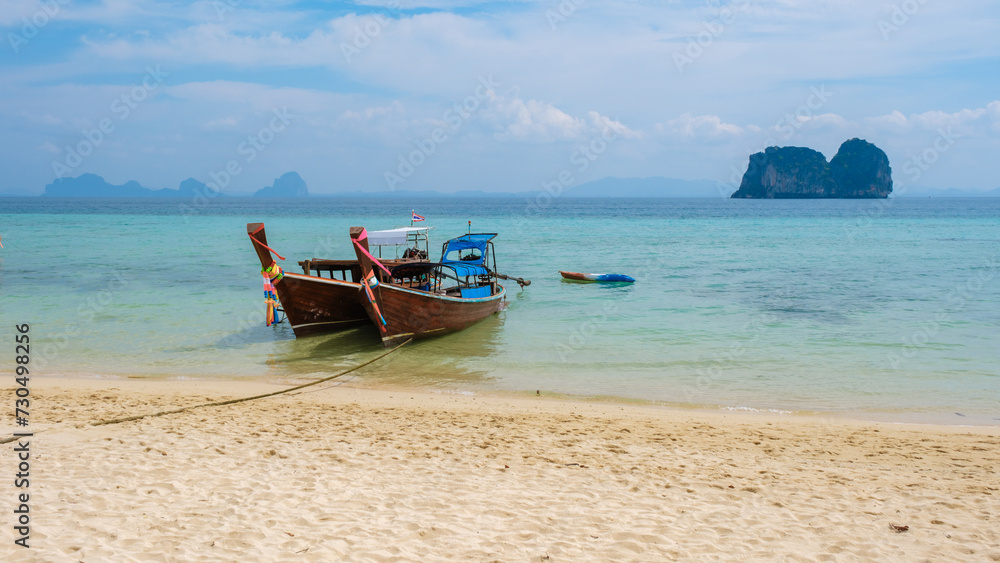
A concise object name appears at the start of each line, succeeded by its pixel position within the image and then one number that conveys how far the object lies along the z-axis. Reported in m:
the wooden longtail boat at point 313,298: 14.20
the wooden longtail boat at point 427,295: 13.92
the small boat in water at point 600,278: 26.17
